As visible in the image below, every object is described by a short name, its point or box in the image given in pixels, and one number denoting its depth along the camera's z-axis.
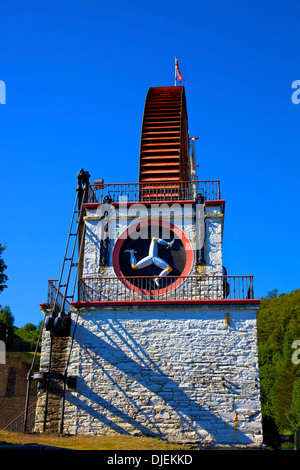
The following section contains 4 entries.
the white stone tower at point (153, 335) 15.20
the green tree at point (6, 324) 39.71
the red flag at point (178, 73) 26.95
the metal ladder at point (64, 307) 15.46
